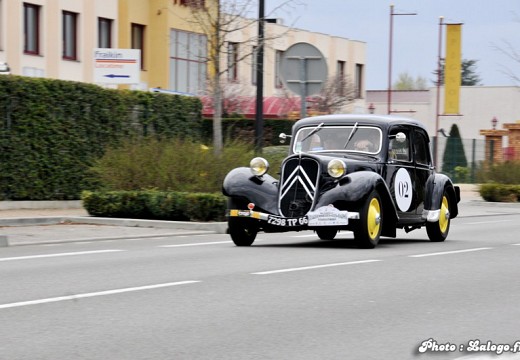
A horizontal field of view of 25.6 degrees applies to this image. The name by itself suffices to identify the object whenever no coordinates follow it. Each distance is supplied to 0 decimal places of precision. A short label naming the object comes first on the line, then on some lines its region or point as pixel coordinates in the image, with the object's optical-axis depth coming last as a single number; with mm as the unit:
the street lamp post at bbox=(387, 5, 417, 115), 66000
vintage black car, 15398
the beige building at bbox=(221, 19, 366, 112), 59875
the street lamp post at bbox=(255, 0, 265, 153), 26141
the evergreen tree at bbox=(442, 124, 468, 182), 53812
